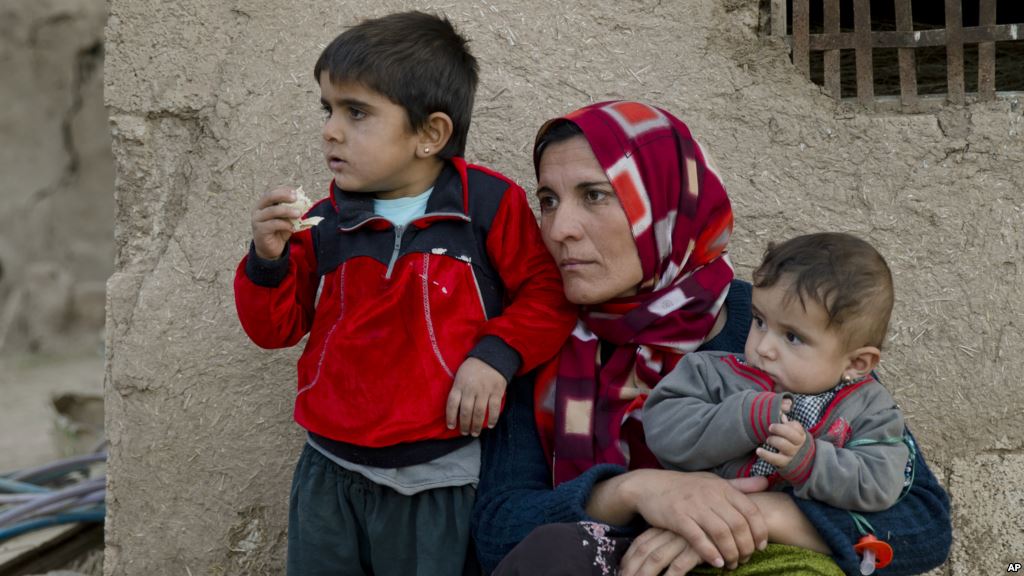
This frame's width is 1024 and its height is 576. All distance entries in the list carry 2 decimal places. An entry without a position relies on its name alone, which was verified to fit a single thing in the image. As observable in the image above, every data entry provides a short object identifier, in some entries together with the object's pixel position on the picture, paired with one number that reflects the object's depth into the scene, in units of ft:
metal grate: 9.46
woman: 7.38
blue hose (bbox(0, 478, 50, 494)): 13.09
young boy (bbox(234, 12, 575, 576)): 7.60
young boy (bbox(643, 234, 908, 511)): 6.54
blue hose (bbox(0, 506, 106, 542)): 12.07
